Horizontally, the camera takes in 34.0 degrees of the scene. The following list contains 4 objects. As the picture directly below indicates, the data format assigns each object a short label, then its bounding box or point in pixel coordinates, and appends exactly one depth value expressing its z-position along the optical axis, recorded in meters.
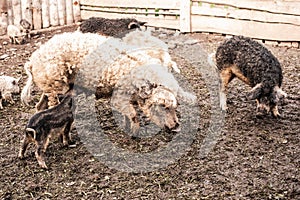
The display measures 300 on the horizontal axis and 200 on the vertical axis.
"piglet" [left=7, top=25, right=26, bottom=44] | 10.82
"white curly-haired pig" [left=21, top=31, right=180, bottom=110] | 5.72
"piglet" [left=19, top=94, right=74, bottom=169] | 5.05
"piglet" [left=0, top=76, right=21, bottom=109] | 7.07
